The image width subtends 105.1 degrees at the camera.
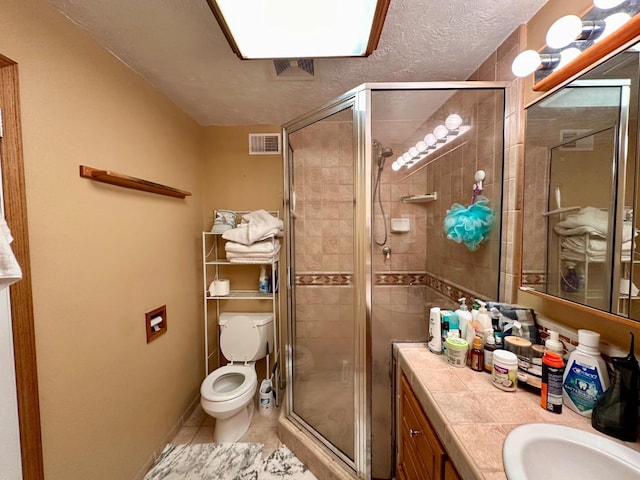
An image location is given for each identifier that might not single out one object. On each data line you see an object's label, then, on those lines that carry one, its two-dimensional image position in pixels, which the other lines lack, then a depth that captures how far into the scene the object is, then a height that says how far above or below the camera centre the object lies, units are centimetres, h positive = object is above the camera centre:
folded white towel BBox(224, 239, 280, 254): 186 -15
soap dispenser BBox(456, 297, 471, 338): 104 -41
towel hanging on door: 68 -9
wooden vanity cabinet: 71 -75
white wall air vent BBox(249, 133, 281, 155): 210 +72
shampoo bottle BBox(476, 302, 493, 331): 99 -39
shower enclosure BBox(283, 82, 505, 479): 127 -9
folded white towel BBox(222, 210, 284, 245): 183 -2
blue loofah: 125 +1
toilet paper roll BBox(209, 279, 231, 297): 199 -50
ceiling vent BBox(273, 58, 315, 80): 131 +87
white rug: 143 -145
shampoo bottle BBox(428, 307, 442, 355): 109 -49
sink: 57 -56
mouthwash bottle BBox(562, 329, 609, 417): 70 -44
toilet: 157 -108
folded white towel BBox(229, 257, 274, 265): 187 -25
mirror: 69 +11
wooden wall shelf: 109 +25
